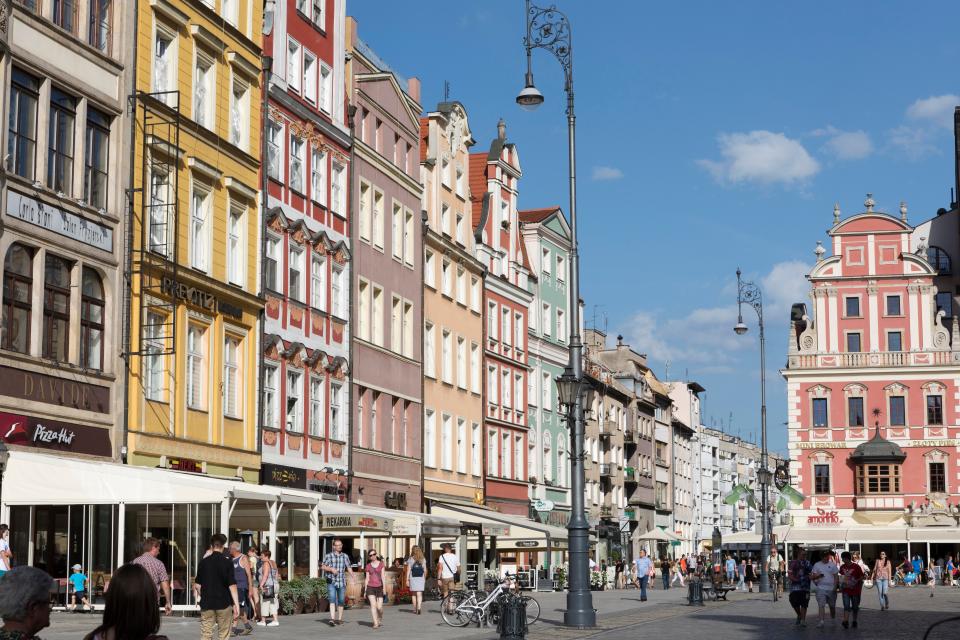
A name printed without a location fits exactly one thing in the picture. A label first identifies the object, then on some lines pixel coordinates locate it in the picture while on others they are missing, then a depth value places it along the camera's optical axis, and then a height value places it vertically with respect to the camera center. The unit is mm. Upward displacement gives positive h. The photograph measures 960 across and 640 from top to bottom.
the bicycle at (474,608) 31062 -2235
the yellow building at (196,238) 33219 +6334
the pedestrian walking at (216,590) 18438 -1105
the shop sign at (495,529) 46578 -869
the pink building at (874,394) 79188 +5891
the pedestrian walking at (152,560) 17995 -715
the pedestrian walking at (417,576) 36656 -1840
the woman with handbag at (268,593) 29688 -1825
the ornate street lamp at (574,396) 29281 +2087
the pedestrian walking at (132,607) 6477 -461
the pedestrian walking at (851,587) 31578 -1803
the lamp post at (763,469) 56259 +1220
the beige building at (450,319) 56031 +7213
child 29219 -1665
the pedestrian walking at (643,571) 50531 -2395
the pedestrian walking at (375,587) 29750 -1738
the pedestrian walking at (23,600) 6332 -423
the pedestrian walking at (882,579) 41969 -2151
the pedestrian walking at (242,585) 25391 -1469
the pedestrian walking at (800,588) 31875 -1843
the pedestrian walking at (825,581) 32188 -1695
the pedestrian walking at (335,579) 30453 -1593
